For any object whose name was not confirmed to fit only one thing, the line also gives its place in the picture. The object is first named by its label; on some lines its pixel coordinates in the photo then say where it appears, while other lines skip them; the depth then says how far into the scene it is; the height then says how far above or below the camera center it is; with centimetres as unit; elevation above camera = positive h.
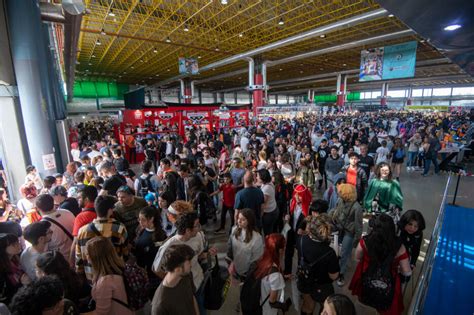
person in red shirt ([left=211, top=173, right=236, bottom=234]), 411 -129
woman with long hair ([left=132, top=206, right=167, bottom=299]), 229 -117
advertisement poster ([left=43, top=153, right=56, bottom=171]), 508 -85
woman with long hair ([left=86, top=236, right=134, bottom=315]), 165 -110
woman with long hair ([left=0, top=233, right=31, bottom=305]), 171 -110
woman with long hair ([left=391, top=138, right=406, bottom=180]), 677 -117
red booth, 1201 -8
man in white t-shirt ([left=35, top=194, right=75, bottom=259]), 238 -104
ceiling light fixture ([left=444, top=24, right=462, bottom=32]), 313 +109
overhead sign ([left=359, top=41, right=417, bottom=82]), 1018 +219
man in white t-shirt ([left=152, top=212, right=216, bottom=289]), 202 -108
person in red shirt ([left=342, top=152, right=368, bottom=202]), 414 -109
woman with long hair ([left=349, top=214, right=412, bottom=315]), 208 -129
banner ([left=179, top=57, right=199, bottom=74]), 1420 +306
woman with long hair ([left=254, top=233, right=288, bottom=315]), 191 -127
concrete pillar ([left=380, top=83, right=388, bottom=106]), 3328 +236
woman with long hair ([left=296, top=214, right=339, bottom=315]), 202 -125
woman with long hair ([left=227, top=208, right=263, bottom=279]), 230 -124
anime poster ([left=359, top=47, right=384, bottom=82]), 1103 +215
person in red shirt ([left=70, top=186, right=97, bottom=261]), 243 -95
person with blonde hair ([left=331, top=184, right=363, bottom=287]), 285 -123
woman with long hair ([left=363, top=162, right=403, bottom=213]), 342 -116
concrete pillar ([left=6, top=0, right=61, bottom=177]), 465 +89
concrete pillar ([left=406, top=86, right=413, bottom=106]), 4002 +298
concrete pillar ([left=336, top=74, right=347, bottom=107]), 2667 +243
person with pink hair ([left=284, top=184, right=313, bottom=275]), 304 -136
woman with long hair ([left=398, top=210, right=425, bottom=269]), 245 -125
